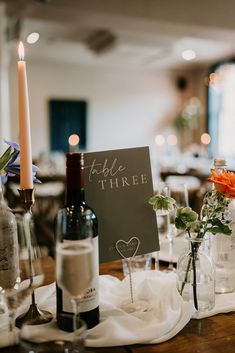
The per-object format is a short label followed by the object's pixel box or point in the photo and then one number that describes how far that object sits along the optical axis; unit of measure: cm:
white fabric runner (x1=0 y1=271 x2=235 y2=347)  68
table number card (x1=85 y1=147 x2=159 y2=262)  89
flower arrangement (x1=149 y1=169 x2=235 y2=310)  77
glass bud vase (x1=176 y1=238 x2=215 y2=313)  80
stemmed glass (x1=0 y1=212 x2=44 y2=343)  61
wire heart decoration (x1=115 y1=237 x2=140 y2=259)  90
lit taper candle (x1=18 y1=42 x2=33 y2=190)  75
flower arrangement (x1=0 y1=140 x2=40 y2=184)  82
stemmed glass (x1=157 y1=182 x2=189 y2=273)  109
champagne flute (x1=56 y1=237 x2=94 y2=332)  58
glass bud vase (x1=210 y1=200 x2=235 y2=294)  89
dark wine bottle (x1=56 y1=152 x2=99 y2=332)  68
